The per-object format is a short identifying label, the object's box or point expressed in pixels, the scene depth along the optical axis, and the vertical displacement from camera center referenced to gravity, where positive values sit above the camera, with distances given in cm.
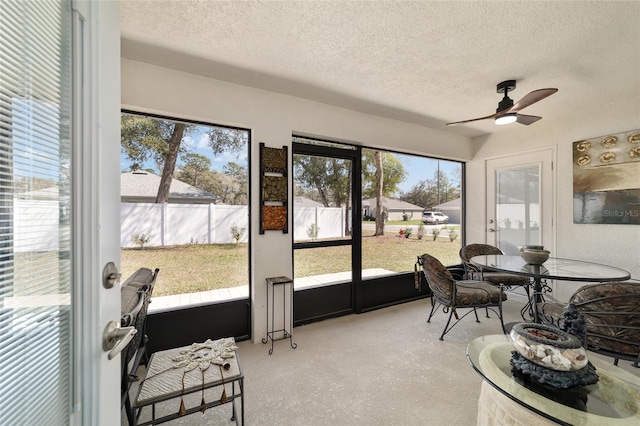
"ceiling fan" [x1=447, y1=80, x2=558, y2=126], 251 +95
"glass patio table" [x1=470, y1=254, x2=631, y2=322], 238 -54
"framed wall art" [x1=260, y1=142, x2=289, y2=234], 280 +26
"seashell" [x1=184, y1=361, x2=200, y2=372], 152 -84
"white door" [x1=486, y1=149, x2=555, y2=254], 379 +19
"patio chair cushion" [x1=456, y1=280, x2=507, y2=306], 279 -83
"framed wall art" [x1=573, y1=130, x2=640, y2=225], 304 +40
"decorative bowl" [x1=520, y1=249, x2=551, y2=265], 273 -42
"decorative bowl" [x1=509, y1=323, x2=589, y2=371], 124 -62
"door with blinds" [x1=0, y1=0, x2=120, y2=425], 56 +1
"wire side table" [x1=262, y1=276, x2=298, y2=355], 275 -104
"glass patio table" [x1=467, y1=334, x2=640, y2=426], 111 -80
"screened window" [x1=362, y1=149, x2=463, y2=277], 379 +5
